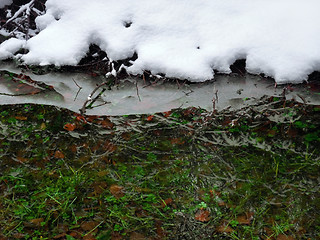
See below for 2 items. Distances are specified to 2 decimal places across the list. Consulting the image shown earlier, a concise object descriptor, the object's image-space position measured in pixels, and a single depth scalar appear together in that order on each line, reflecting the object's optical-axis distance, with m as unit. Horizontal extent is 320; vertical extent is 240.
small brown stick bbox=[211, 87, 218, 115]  2.47
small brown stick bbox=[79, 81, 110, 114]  2.56
